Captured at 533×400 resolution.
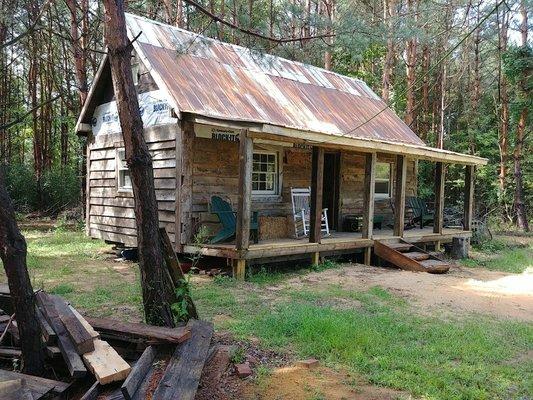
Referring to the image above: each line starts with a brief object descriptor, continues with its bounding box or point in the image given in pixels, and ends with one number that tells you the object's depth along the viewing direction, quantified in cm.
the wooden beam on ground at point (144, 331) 411
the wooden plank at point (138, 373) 319
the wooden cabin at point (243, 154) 915
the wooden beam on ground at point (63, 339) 358
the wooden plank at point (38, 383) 335
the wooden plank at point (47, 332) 404
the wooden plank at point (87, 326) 402
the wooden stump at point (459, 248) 1311
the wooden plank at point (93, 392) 328
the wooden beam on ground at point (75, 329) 378
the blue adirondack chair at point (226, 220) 932
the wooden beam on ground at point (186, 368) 334
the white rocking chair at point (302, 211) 1124
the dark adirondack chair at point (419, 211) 1474
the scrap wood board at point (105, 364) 345
